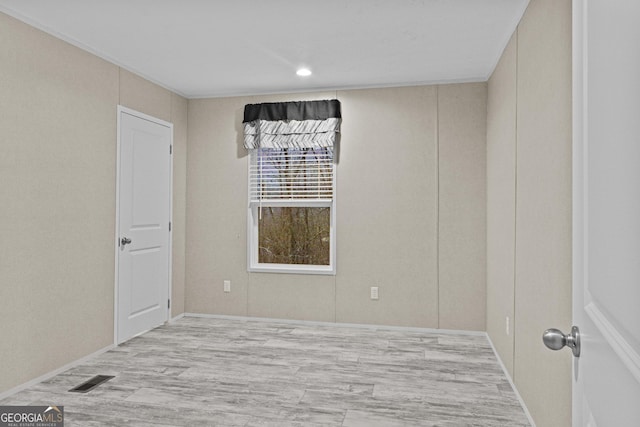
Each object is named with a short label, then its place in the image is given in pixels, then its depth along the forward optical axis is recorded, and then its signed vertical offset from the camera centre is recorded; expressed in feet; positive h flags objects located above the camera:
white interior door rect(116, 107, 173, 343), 13.01 -0.37
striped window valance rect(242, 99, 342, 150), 15.10 +3.12
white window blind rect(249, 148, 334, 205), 15.43 +1.35
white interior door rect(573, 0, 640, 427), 1.97 +0.02
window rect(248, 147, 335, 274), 15.47 +0.10
